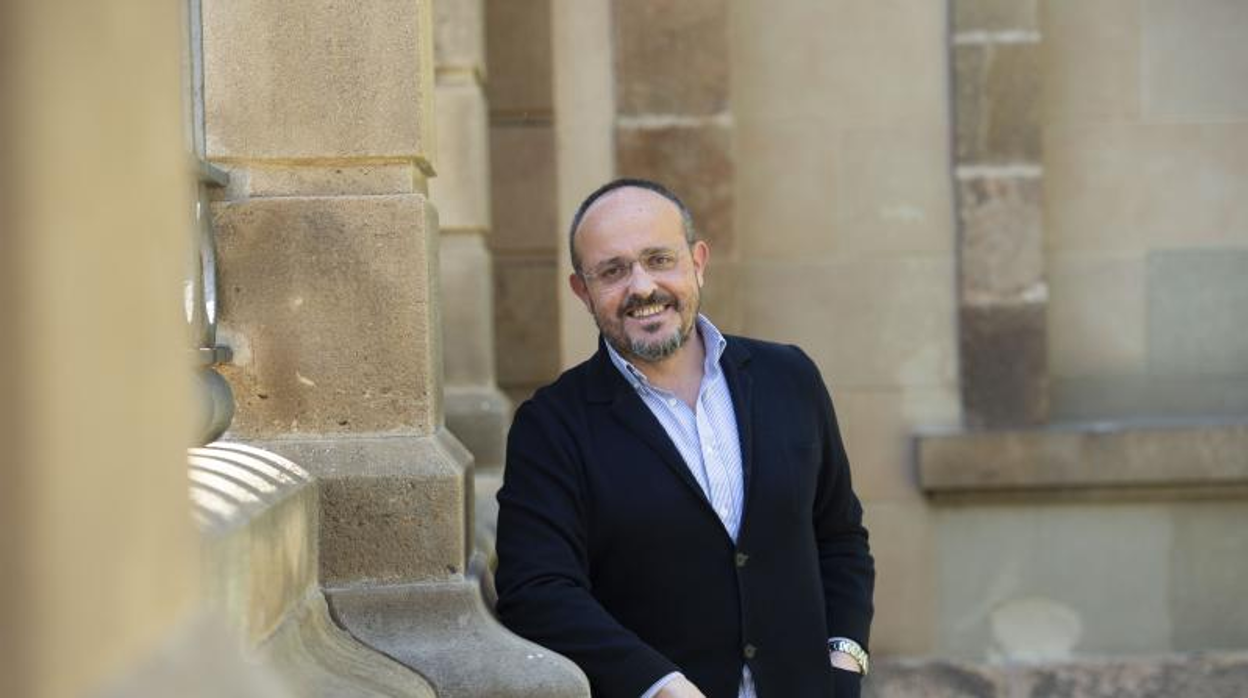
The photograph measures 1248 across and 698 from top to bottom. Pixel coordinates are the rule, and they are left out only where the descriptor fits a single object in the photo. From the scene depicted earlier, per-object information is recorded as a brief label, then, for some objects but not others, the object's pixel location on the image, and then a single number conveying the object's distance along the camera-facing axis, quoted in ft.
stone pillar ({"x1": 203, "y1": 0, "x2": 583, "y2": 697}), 18.38
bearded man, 17.18
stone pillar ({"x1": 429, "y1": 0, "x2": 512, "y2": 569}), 30.31
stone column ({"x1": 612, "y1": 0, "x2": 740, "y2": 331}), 32.13
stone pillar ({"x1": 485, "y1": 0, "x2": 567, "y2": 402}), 32.73
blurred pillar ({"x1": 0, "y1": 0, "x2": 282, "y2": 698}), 5.87
